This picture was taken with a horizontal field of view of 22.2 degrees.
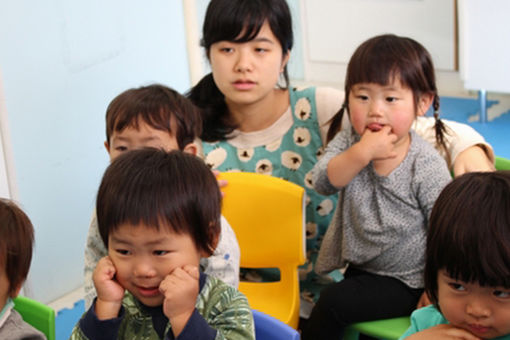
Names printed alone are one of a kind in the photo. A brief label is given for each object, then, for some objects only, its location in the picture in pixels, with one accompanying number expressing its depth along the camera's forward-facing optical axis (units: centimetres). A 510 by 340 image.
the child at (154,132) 209
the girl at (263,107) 232
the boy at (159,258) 184
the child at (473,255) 176
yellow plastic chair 226
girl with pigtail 217
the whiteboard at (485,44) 372
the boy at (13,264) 197
